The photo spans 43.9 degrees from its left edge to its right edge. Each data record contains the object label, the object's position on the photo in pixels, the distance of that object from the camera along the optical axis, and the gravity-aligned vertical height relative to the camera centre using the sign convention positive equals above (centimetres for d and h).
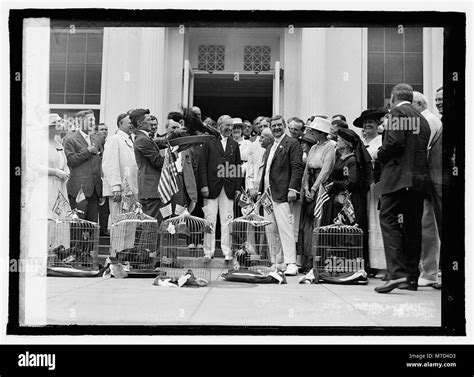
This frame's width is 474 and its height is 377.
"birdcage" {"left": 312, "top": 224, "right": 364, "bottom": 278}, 576 -51
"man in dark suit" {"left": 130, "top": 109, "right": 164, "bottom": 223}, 609 +35
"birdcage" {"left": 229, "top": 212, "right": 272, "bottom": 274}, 578 -48
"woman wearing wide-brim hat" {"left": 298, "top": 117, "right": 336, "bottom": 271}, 601 +26
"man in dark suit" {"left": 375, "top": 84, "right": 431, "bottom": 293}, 431 +9
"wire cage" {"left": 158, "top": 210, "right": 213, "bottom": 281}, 544 -50
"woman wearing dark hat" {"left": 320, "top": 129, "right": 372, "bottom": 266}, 576 +18
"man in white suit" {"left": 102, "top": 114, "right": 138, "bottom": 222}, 614 +32
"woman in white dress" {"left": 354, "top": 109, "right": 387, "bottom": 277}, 574 -15
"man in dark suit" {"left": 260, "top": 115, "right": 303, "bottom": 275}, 607 +16
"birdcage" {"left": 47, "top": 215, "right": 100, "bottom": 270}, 580 -50
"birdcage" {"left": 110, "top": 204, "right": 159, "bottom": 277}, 589 -47
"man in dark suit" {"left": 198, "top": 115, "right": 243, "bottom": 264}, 633 +18
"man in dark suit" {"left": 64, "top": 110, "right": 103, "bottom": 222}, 596 +29
